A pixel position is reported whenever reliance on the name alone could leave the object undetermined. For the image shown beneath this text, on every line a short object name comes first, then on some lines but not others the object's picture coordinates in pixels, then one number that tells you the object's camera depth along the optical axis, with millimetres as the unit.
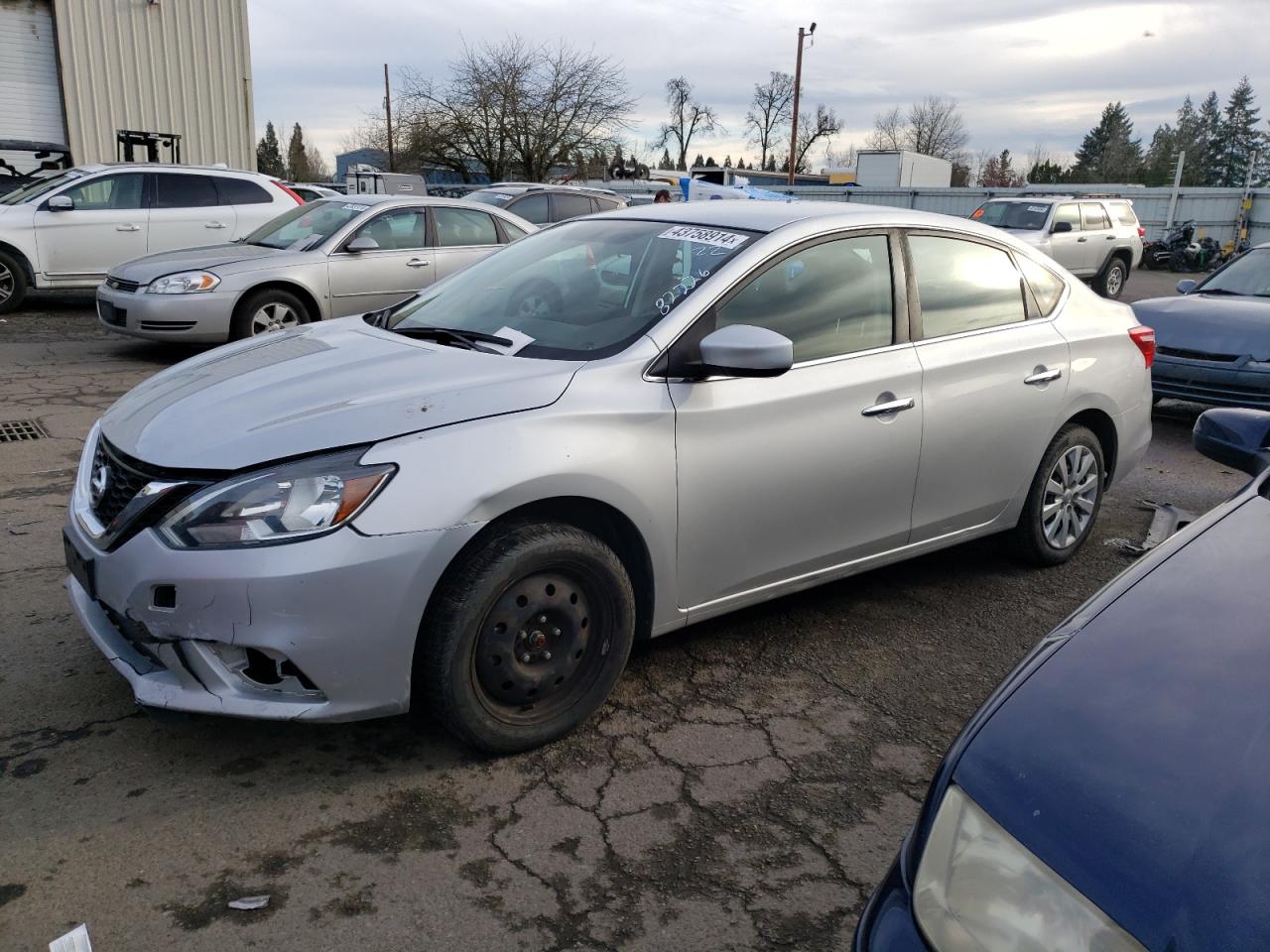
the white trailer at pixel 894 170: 38094
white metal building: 18000
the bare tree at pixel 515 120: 33094
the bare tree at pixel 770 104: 67312
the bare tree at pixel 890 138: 78750
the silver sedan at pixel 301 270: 8664
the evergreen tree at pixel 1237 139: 71375
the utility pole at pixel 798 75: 38812
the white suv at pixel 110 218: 11445
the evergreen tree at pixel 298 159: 81812
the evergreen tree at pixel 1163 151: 66938
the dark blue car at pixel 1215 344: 7492
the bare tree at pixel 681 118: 68125
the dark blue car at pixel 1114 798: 1376
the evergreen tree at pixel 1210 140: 71319
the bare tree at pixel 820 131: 68625
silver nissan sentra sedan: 2725
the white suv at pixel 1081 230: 17500
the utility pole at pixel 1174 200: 29688
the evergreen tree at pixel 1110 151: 73500
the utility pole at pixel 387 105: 38678
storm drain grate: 6547
